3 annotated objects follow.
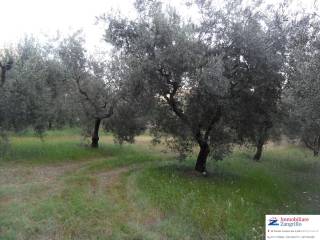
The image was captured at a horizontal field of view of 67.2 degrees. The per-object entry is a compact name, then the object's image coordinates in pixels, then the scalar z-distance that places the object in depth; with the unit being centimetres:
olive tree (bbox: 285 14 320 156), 979
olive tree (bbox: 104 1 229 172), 1141
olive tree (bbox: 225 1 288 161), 1198
